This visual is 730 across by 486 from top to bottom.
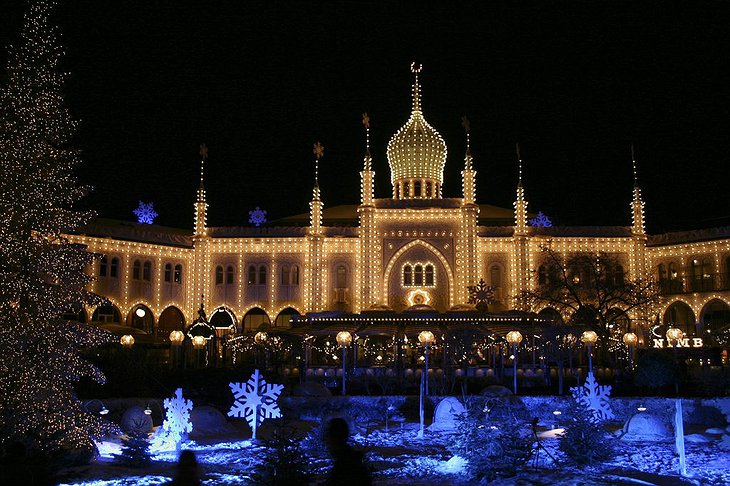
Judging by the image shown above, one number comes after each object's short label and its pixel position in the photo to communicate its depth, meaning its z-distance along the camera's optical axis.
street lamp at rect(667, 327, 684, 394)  33.25
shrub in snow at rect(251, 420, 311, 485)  10.75
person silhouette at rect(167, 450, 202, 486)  8.01
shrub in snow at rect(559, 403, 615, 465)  16.41
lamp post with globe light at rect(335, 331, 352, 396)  30.81
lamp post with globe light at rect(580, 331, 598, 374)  30.09
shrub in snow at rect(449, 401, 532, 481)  14.62
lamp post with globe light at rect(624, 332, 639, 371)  33.13
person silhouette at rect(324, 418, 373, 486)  8.02
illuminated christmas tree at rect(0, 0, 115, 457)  15.09
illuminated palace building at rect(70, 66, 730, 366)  47.84
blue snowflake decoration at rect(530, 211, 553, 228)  51.75
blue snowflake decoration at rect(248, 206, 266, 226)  53.22
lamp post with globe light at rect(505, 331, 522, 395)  31.16
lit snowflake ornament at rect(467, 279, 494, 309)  45.38
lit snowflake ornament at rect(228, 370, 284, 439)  19.61
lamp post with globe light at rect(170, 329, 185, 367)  35.38
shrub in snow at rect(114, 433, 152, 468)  16.12
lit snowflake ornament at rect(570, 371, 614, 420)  21.37
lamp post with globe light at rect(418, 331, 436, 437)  28.50
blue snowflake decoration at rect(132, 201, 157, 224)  53.03
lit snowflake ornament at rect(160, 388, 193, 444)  18.38
